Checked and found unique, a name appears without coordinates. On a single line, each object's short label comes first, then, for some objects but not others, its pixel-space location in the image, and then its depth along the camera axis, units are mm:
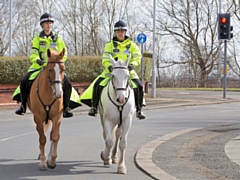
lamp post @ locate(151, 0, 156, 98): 32750
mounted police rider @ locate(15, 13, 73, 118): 10359
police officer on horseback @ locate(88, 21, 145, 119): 10227
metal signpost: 28547
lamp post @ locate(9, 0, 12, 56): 33312
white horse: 9102
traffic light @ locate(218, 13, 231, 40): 31172
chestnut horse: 9273
